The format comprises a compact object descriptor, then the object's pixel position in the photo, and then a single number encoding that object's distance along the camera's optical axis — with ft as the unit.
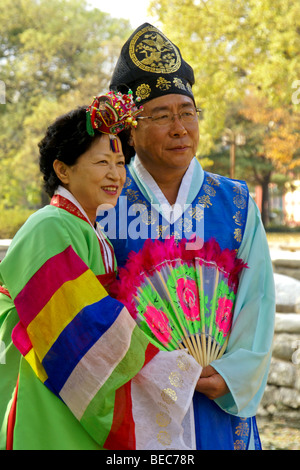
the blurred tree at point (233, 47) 51.16
